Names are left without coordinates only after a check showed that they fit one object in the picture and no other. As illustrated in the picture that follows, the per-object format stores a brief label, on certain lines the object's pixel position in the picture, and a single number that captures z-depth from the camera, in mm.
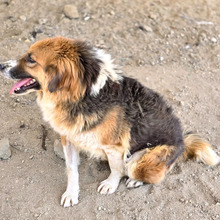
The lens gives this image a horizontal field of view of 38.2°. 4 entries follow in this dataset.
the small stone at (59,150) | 3959
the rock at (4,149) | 3821
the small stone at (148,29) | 6211
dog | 3084
